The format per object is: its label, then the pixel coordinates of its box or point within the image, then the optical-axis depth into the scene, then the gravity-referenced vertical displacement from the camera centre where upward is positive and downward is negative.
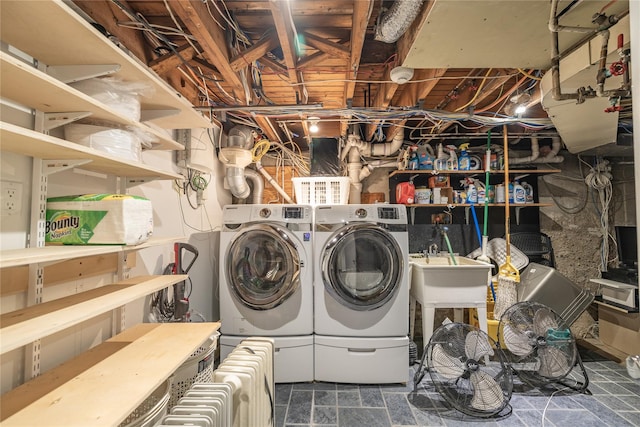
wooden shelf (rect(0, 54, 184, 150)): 0.81 +0.44
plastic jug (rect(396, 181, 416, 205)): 3.29 +0.36
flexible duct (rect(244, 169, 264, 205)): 3.50 +0.48
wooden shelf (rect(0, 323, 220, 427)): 0.86 -0.60
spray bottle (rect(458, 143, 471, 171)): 3.28 +0.76
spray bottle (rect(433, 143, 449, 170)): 3.31 +0.73
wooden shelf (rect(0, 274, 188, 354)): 0.77 -0.32
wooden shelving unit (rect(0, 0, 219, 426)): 0.85 -0.11
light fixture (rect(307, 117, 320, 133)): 2.67 +1.09
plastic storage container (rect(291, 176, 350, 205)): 3.02 +0.36
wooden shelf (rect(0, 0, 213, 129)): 0.89 +0.67
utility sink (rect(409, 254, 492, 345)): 2.58 -0.60
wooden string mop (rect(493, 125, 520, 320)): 2.99 -0.67
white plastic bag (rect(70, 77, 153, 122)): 1.22 +0.59
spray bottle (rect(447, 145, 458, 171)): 3.30 +0.74
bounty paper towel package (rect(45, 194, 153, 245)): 1.09 +0.01
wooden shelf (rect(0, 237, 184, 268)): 0.75 -0.10
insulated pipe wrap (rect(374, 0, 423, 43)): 1.40 +1.09
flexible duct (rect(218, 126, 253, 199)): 2.88 +0.70
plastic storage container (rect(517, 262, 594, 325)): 2.81 -0.71
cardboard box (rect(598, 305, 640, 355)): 2.66 -1.05
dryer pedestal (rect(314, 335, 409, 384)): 2.36 -1.16
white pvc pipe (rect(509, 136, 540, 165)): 3.30 +0.83
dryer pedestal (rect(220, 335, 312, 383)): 2.38 -1.16
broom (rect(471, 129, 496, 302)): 3.19 +0.27
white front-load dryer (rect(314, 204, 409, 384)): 2.36 -0.67
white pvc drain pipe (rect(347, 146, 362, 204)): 3.43 +0.62
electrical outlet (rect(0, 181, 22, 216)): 1.01 +0.09
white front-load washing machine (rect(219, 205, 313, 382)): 2.38 -0.59
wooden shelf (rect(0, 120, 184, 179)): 0.83 +0.26
